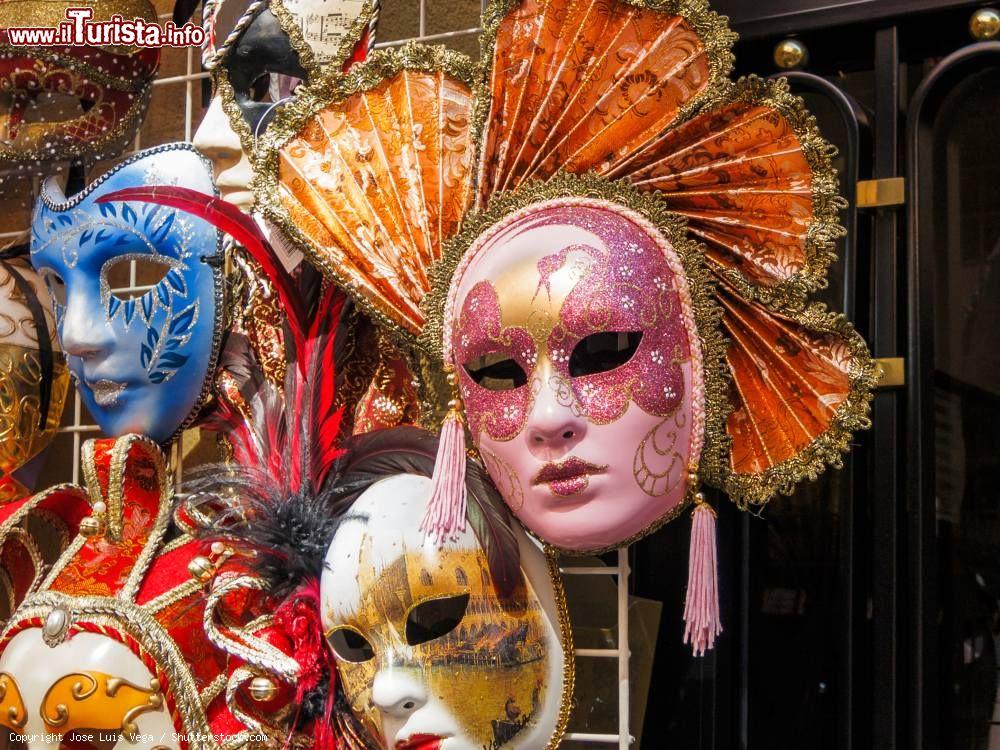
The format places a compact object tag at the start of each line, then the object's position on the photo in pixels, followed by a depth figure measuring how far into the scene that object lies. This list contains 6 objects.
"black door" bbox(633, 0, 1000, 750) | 1.28
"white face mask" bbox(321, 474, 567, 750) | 1.18
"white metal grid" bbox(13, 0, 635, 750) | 1.29
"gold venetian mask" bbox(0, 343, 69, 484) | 1.70
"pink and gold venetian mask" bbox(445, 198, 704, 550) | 1.15
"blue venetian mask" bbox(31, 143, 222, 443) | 1.51
